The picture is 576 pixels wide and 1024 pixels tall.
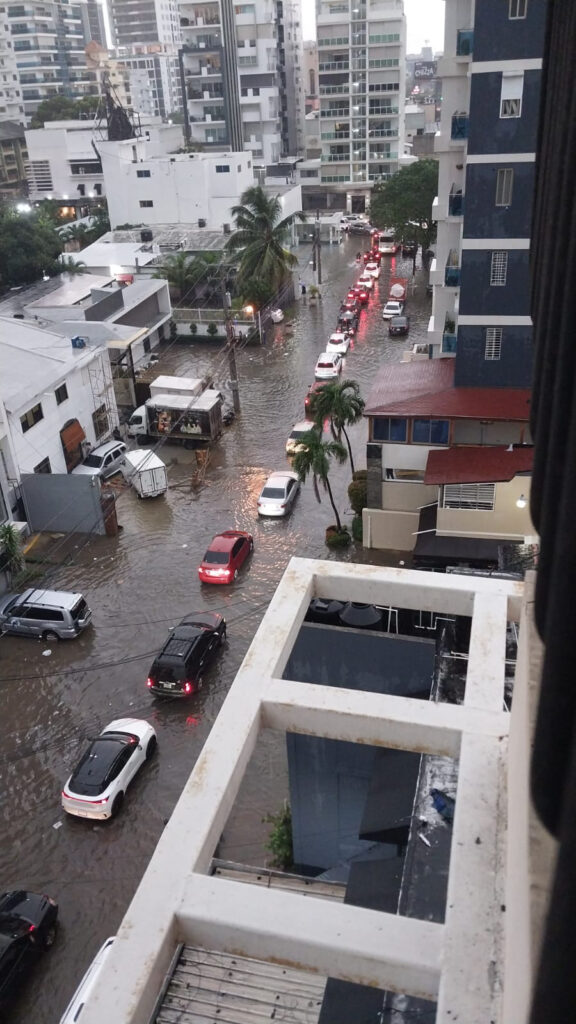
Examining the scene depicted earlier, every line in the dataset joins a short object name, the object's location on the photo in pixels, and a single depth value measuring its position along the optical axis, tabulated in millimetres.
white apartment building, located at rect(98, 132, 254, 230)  61438
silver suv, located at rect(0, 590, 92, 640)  22125
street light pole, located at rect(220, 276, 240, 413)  33806
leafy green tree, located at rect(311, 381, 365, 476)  25906
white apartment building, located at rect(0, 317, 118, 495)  27250
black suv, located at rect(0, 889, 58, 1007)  12797
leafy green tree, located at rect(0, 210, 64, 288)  53500
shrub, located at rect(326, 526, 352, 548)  25719
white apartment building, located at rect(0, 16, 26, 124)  119062
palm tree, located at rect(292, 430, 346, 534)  24719
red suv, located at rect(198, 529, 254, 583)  24109
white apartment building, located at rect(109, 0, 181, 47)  182375
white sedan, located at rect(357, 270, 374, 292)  56656
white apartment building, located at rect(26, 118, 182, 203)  77625
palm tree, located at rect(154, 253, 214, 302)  50281
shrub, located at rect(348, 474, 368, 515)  26688
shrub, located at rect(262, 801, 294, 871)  13969
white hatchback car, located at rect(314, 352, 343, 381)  40188
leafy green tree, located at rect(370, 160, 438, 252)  56344
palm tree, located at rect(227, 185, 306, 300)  46469
